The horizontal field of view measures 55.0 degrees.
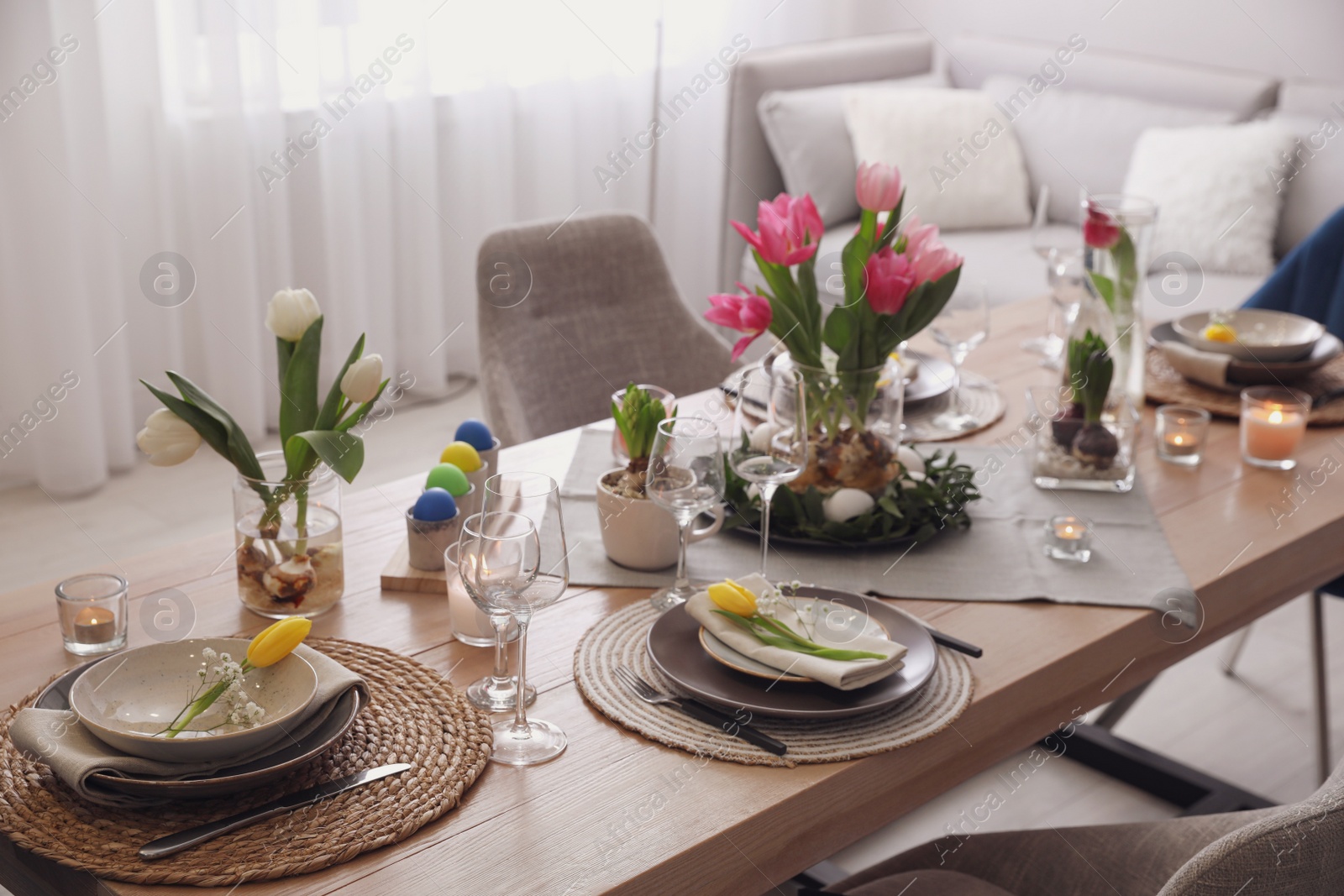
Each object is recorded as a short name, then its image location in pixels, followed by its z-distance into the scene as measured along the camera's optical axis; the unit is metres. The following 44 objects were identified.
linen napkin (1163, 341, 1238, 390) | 1.92
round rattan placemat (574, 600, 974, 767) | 1.04
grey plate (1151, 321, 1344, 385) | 1.92
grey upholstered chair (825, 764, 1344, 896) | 1.23
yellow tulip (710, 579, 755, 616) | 1.15
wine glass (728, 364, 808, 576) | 1.30
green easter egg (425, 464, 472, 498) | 1.35
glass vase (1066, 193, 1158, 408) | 1.77
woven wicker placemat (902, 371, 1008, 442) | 1.80
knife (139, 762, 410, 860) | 0.88
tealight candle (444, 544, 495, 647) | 1.19
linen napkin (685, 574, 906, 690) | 1.09
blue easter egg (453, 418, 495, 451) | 1.46
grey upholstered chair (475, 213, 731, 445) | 2.07
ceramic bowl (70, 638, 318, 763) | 0.93
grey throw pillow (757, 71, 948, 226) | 3.77
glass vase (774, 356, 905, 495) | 1.45
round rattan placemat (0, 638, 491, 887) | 0.87
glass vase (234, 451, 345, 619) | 1.22
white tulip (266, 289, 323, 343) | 1.22
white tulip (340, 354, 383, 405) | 1.18
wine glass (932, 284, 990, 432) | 1.88
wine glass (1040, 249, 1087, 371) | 2.06
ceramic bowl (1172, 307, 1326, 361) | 1.93
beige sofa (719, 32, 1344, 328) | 3.39
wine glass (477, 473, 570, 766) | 0.99
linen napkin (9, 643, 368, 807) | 0.91
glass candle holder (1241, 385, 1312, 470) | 1.68
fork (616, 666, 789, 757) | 1.05
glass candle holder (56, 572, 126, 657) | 1.14
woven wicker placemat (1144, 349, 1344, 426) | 1.86
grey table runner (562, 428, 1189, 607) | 1.35
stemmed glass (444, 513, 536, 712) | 1.10
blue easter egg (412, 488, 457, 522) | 1.30
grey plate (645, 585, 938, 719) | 1.08
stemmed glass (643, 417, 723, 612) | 1.20
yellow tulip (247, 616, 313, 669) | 1.03
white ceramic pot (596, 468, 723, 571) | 1.33
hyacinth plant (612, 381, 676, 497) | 1.35
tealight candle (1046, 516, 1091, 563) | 1.43
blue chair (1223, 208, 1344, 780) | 2.39
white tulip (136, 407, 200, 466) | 1.17
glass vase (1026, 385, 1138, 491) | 1.61
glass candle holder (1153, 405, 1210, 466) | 1.69
